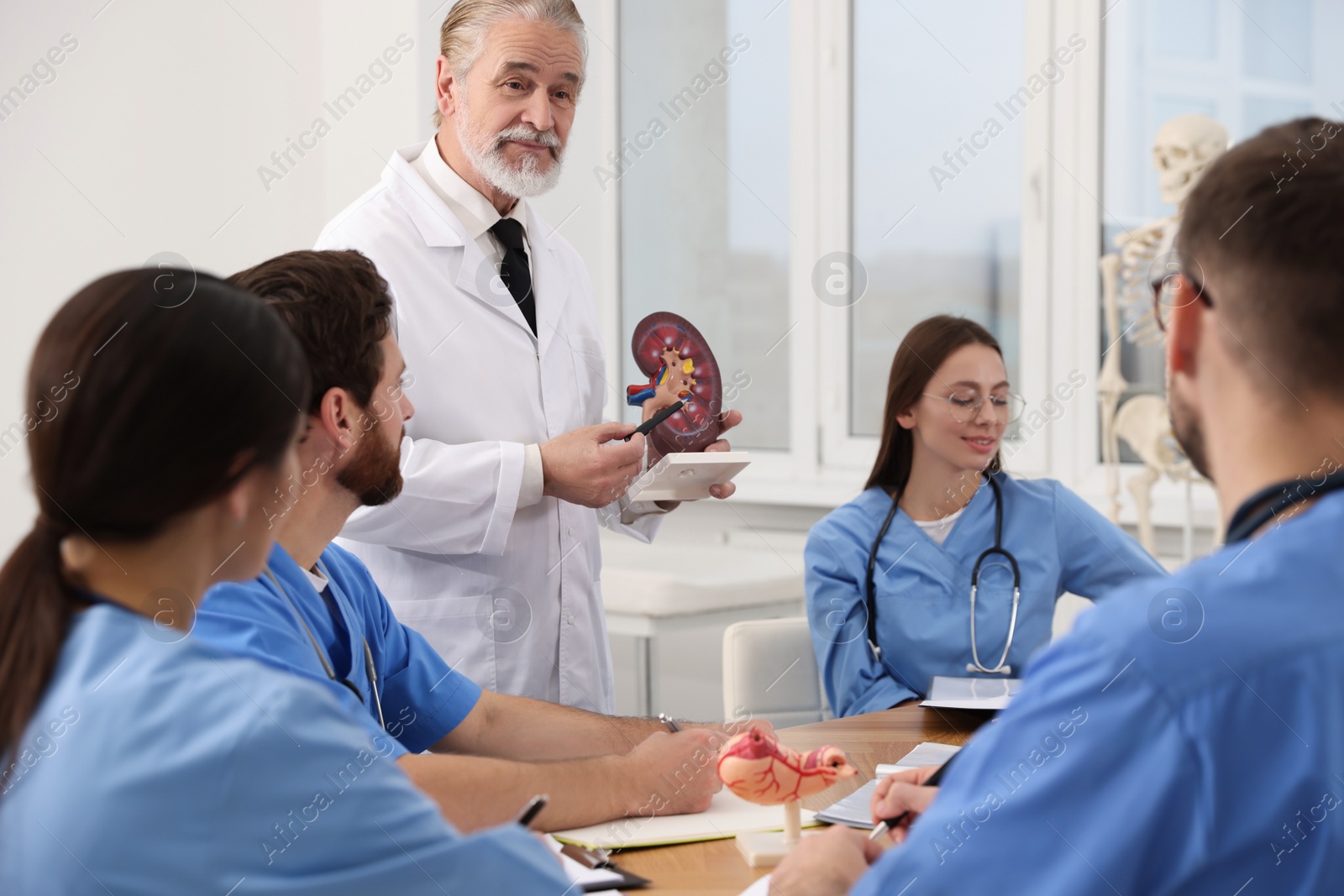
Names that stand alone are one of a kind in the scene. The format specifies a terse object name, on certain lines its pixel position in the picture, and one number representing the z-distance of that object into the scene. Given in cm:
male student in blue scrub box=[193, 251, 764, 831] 136
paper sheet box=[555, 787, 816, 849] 144
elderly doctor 204
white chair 240
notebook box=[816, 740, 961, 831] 149
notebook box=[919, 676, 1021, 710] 197
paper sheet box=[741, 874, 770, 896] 123
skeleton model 295
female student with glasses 245
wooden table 132
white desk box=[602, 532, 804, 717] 350
